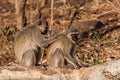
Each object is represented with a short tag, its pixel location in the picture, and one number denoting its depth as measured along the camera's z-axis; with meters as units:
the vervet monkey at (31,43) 18.43
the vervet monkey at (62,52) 18.39
